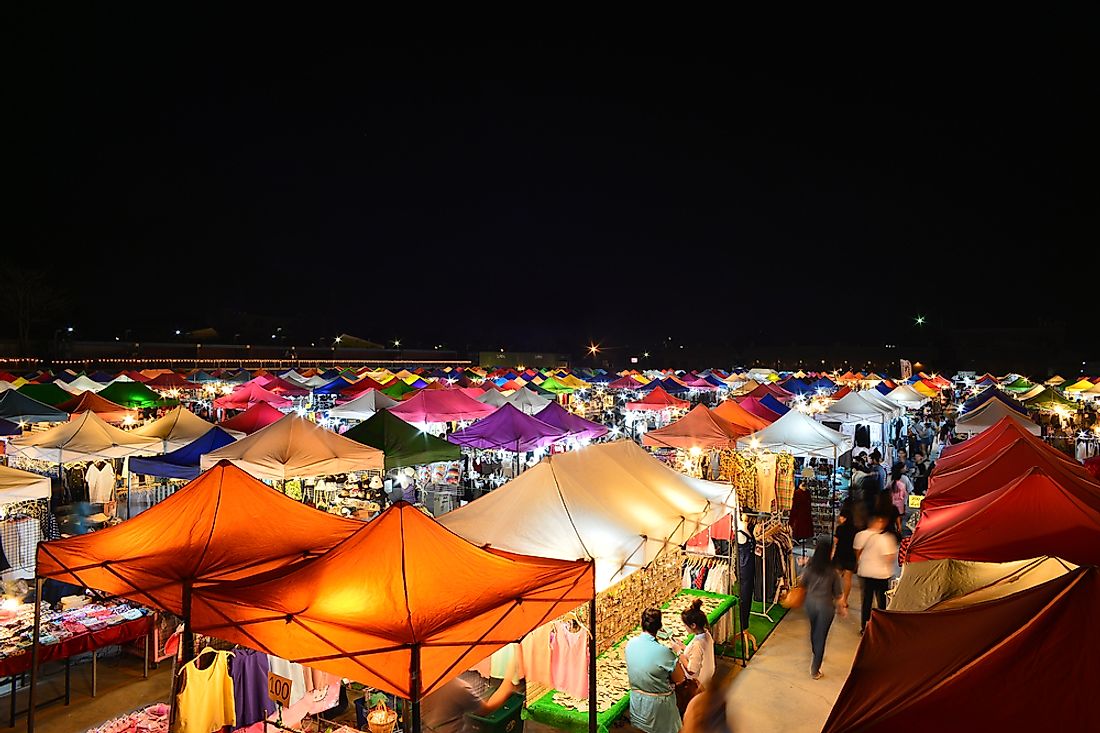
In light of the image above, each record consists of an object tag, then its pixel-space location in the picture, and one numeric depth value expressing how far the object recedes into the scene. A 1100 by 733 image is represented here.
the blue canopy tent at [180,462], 9.04
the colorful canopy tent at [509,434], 11.66
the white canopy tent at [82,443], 10.16
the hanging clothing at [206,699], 4.29
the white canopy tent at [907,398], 19.74
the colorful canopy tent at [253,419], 12.02
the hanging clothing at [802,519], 9.41
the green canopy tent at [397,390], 20.45
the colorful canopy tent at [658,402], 19.30
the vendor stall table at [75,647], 5.36
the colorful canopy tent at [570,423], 12.80
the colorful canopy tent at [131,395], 17.20
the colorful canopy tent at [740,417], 12.57
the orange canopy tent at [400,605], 3.35
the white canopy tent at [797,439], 10.92
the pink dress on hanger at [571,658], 5.38
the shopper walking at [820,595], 5.99
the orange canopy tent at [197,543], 4.61
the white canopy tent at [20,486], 6.61
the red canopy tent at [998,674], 2.23
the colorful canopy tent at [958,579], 4.12
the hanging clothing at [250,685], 4.83
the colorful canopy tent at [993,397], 16.20
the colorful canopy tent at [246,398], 18.96
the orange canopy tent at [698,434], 11.21
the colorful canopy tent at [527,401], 18.59
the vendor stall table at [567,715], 5.10
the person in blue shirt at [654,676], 4.87
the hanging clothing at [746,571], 7.04
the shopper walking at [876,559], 6.73
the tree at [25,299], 40.47
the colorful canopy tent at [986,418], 14.34
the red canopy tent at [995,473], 6.69
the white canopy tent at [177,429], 11.05
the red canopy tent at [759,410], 13.95
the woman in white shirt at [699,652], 5.16
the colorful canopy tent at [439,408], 14.55
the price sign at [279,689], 4.66
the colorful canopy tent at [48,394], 16.14
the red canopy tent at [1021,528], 4.78
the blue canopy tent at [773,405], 15.32
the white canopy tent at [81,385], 21.80
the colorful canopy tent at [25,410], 13.41
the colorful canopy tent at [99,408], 14.79
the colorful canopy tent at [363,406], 15.72
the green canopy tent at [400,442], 10.13
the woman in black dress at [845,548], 7.59
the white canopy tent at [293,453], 8.51
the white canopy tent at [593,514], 5.25
